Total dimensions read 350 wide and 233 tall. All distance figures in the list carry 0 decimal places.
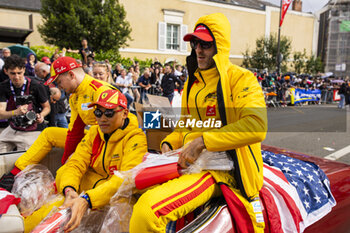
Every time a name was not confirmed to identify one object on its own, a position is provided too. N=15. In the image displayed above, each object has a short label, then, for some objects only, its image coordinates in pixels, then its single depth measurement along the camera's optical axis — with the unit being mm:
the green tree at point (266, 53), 29984
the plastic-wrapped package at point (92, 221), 2080
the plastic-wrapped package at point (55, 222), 1807
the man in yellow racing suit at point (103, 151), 2512
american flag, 1942
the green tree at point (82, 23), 18859
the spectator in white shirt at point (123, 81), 10812
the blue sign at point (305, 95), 18658
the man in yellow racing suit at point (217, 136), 1627
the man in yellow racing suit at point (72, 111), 3262
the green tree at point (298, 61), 32625
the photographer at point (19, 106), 3893
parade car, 1691
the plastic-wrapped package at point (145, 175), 1831
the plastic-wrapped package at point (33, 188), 2672
